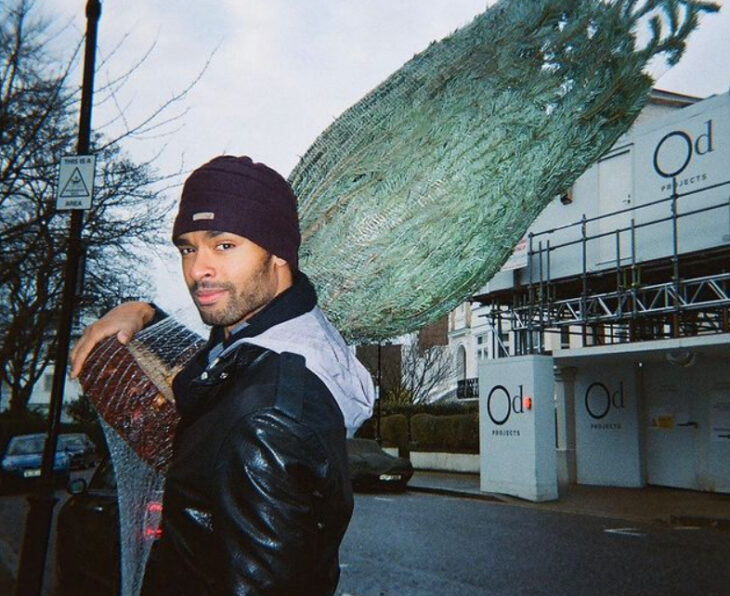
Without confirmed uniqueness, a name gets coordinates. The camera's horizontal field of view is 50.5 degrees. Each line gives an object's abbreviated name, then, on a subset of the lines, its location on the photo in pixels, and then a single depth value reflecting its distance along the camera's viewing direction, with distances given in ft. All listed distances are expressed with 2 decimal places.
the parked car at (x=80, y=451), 91.04
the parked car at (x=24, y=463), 64.59
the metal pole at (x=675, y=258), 47.80
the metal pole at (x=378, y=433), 81.76
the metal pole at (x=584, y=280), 53.47
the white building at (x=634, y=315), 49.67
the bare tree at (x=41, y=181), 30.96
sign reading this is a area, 21.88
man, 4.01
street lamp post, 21.29
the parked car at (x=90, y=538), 22.00
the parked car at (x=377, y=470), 58.62
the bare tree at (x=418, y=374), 130.52
